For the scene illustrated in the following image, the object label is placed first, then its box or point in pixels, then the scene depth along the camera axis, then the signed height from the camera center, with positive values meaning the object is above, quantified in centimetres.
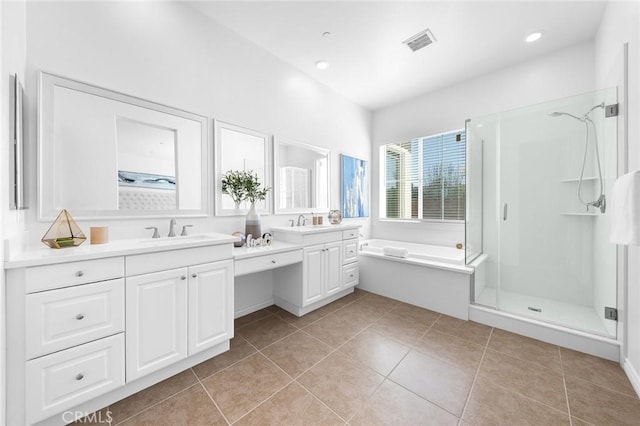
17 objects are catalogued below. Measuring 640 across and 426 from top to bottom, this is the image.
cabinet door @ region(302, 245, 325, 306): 238 -66
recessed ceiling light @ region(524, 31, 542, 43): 230 +175
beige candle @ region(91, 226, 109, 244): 151 -14
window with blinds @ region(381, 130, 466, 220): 327 +52
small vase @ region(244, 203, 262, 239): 228 -12
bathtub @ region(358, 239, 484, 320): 237 -76
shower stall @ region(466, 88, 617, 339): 196 -2
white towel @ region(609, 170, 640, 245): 122 +0
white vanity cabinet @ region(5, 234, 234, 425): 107 -60
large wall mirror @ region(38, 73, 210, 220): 147 +43
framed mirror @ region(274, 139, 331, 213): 273 +44
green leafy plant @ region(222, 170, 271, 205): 225 +26
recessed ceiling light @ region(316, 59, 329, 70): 274 +177
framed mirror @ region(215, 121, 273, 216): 222 +57
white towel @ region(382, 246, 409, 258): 282 -50
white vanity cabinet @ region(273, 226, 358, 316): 238 -66
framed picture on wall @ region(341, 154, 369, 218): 358 +39
